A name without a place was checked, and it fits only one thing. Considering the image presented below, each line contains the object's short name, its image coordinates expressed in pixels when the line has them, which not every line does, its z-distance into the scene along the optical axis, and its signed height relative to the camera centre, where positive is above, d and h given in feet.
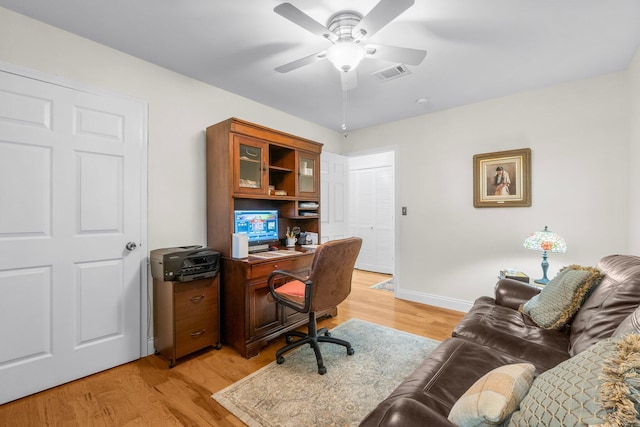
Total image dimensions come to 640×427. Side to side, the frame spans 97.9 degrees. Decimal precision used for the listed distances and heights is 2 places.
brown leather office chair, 7.00 -1.98
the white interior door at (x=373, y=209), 18.06 +0.42
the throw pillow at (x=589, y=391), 1.99 -1.45
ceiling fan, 4.82 +3.51
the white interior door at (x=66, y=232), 6.07 -0.37
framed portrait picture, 9.95 +1.32
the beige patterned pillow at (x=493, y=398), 2.59 -1.80
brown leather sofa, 3.30 -2.36
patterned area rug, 5.54 -3.95
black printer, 7.25 -1.29
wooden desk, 7.89 -2.68
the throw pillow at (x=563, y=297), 5.52 -1.71
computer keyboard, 8.73 -1.26
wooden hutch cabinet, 8.02 +0.00
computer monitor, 9.21 -0.37
